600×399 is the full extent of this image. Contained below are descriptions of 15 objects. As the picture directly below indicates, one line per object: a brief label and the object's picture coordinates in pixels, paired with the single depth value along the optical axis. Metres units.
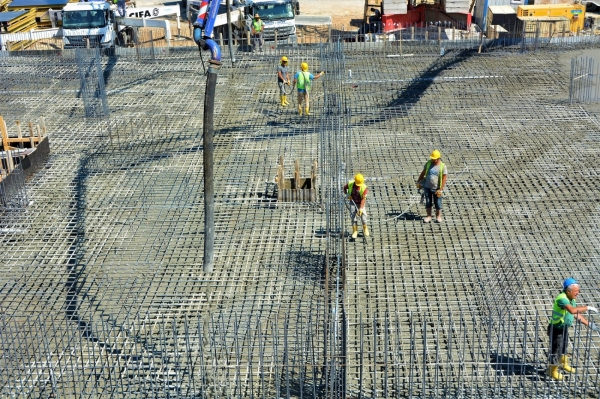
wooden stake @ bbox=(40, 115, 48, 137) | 16.66
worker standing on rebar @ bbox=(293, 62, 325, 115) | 17.62
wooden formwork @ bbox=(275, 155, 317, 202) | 13.88
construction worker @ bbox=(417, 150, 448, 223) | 12.57
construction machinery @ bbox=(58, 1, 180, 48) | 24.38
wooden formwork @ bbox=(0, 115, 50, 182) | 15.09
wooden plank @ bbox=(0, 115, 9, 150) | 16.08
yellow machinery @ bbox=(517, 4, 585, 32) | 24.97
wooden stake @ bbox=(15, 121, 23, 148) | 16.42
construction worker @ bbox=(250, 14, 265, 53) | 23.45
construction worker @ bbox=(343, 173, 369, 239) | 12.16
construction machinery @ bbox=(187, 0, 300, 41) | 24.58
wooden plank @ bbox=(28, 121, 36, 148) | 16.11
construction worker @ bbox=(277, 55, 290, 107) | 18.55
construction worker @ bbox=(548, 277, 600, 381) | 8.70
